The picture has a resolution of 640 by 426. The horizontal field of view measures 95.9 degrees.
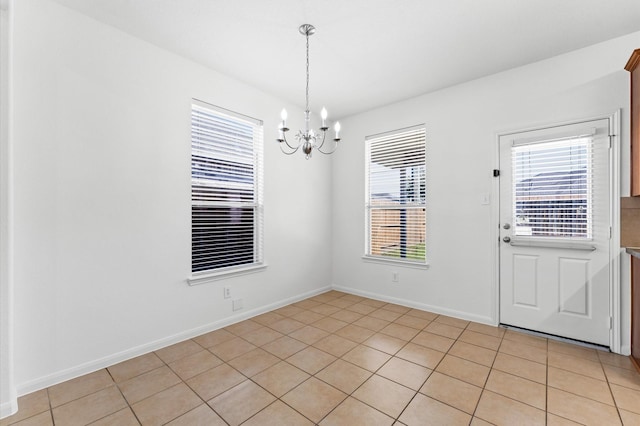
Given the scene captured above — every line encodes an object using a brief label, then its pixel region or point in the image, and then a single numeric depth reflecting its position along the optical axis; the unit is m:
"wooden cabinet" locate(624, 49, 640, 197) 2.33
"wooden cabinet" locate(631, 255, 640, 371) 2.30
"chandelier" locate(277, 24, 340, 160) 2.39
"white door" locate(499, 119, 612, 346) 2.65
